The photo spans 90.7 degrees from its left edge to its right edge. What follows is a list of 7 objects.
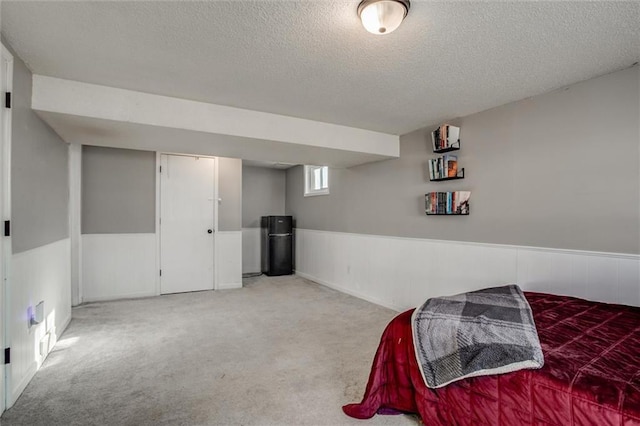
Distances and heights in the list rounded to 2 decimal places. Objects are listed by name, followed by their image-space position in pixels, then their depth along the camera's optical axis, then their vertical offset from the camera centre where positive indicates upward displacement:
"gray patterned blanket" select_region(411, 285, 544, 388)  1.40 -0.60
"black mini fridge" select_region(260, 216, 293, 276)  6.16 -0.58
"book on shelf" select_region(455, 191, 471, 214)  3.19 +0.13
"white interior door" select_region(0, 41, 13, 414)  1.86 +0.03
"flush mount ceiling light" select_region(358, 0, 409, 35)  1.52 +1.00
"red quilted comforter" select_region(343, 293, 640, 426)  1.16 -0.69
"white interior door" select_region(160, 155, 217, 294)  4.78 -0.10
